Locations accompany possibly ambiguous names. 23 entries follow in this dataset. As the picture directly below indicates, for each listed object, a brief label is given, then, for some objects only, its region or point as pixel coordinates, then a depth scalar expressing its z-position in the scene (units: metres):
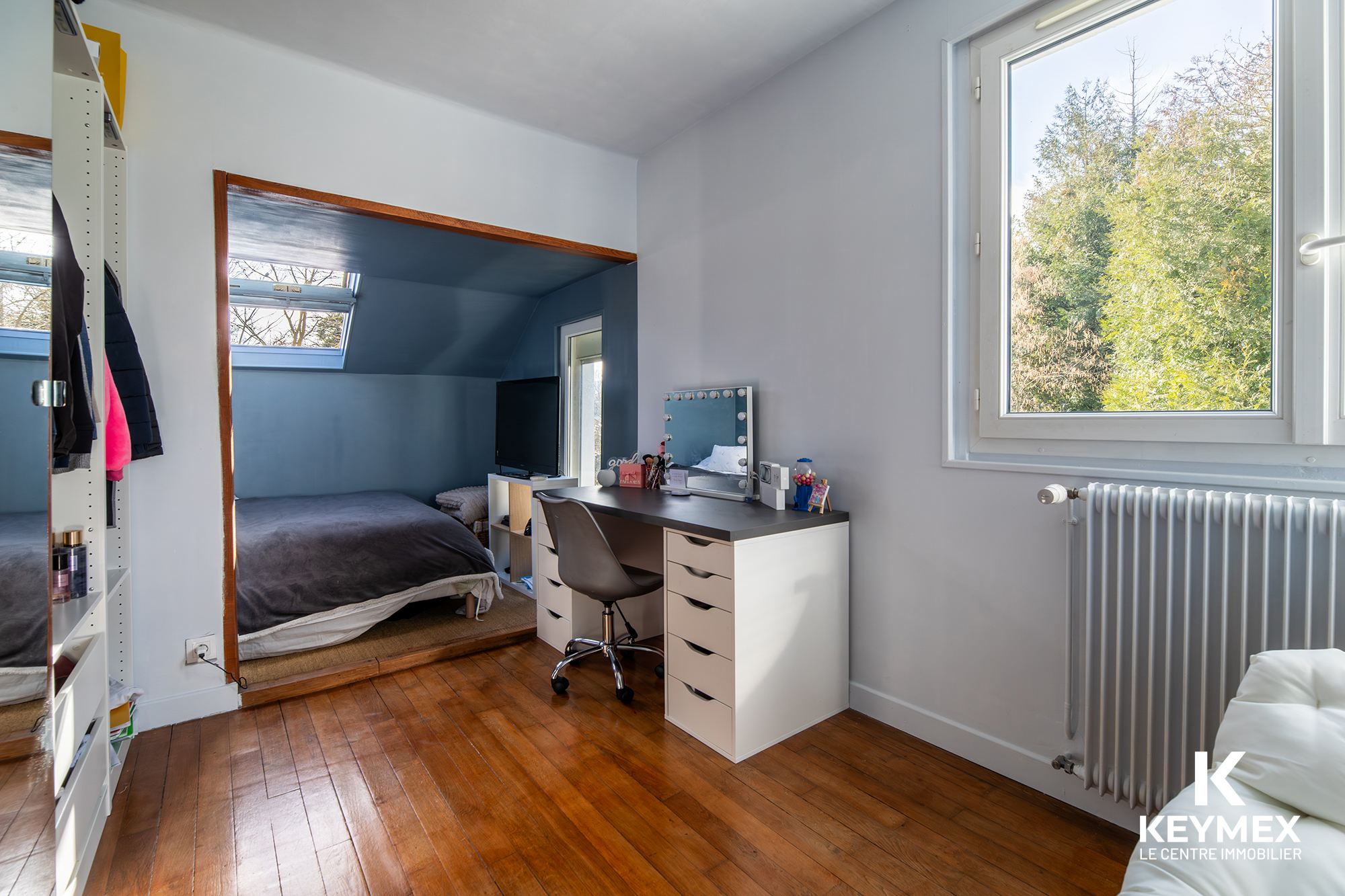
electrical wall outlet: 2.40
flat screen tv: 4.37
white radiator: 1.40
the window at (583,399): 4.43
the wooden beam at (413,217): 2.52
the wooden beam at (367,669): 2.57
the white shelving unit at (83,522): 1.45
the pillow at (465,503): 5.04
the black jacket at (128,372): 2.12
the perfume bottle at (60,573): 1.55
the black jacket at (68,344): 1.32
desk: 2.11
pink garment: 1.97
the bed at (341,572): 2.97
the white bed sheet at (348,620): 2.98
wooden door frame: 2.43
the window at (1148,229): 1.49
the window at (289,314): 4.46
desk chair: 2.50
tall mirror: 1.12
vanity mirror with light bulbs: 2.88
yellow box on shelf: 2.09
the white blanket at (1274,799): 0.88
